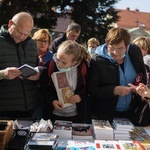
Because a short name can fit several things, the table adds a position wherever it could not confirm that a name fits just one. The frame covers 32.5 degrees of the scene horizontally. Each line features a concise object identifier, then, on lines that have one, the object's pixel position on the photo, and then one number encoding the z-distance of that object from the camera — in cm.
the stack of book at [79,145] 181
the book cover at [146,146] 185
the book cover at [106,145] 180
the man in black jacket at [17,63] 233
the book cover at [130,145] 181
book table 169
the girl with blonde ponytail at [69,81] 234
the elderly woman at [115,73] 232
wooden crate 161
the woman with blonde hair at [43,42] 363
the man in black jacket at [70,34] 461
